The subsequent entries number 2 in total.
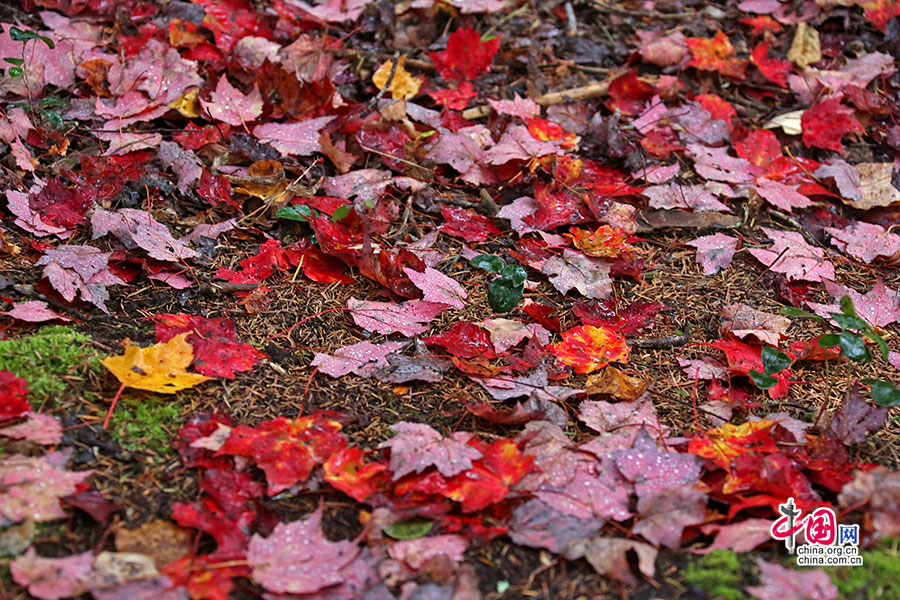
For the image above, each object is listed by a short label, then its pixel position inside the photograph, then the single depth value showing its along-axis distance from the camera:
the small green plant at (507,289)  2.36
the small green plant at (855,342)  1.88
